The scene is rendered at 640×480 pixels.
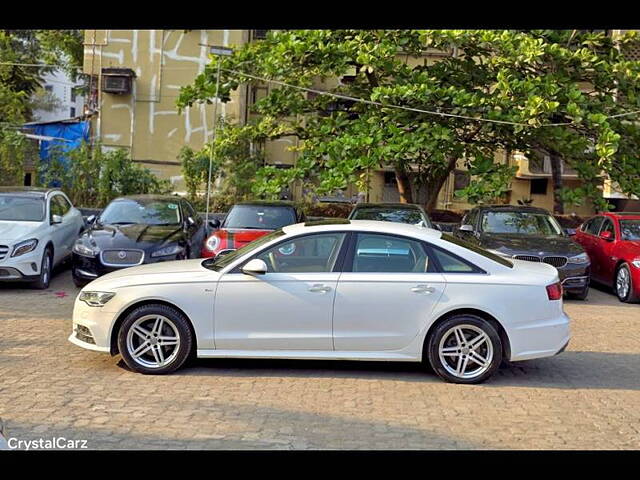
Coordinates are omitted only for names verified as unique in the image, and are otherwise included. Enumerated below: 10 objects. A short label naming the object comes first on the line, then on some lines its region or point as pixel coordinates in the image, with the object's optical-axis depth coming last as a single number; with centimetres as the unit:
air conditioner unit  2655
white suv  1110
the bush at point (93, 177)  1938
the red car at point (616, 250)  1238
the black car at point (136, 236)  1111
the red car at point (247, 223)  1199
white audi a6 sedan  668
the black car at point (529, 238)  1199
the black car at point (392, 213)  1286
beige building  2711
